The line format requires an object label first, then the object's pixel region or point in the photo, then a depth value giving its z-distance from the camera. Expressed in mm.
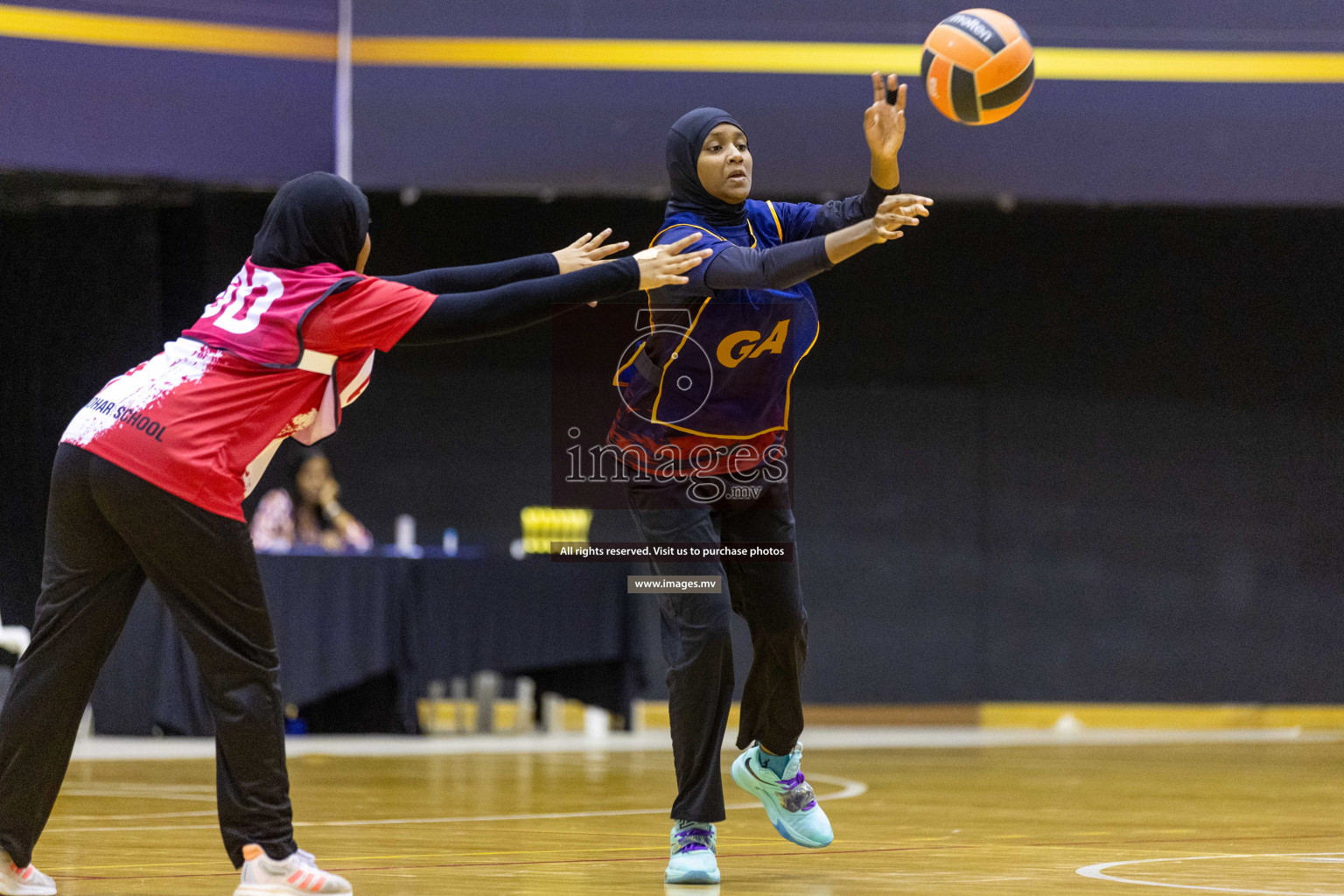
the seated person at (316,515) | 18172
